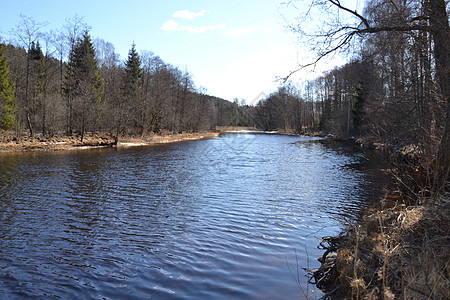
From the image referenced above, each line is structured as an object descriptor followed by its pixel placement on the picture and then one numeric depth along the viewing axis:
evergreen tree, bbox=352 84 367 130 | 39.81
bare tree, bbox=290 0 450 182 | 6.22
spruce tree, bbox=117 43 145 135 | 37.39
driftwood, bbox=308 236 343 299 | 4.63
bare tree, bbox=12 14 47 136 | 29.73
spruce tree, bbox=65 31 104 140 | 34.09
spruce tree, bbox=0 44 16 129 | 31.03
